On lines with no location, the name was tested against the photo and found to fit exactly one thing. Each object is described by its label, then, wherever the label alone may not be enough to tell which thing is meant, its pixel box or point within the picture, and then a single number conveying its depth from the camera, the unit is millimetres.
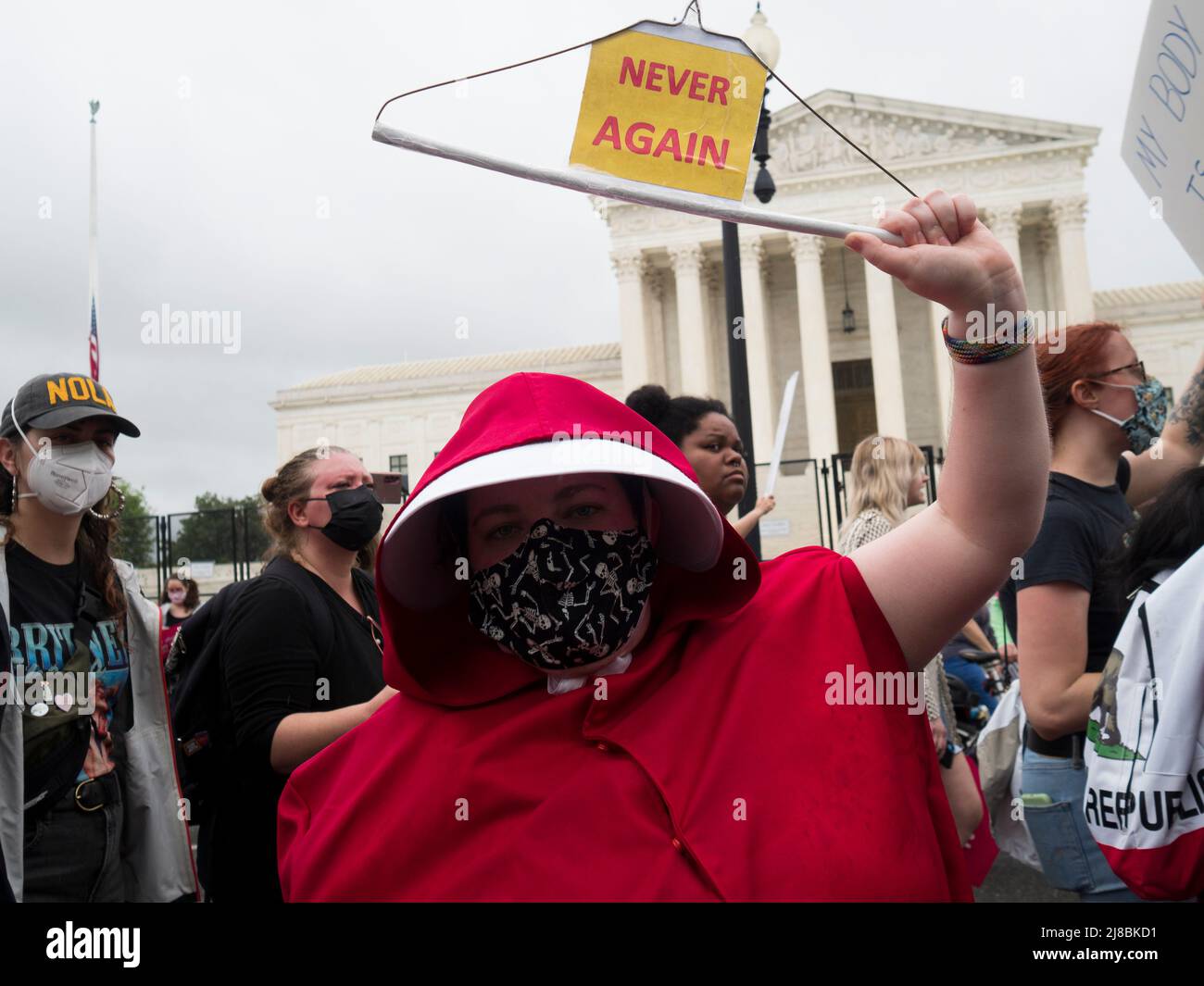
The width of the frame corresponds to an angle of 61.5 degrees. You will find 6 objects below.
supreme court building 37844
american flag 8492
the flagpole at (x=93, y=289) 8508
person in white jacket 2877
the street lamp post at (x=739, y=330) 7762
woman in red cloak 1575
